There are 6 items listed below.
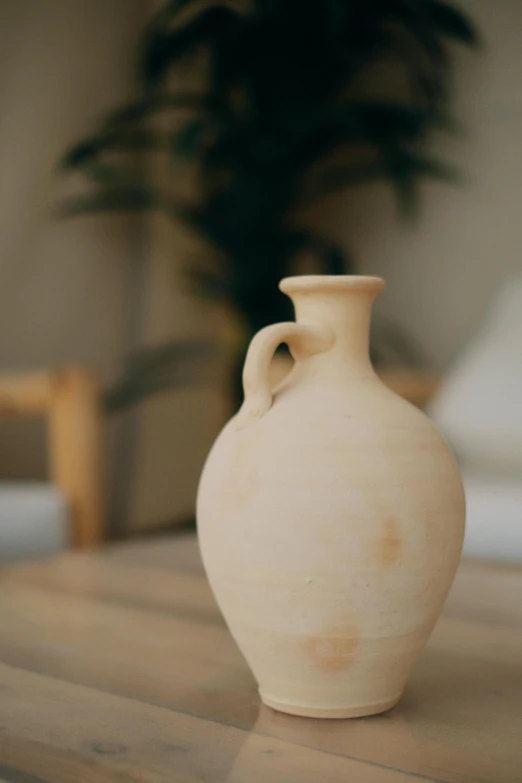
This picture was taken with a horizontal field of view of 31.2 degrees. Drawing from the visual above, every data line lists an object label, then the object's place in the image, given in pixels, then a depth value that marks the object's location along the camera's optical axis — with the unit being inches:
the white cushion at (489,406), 61.8
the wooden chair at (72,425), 65.4
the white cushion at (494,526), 50.2
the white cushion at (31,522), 57.9
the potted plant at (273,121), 92.5
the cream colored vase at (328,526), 21.6
